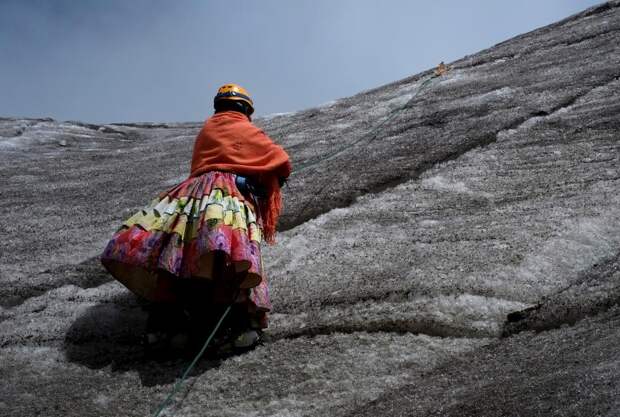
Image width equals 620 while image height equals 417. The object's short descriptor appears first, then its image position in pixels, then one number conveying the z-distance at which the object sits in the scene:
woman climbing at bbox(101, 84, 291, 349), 4.29
